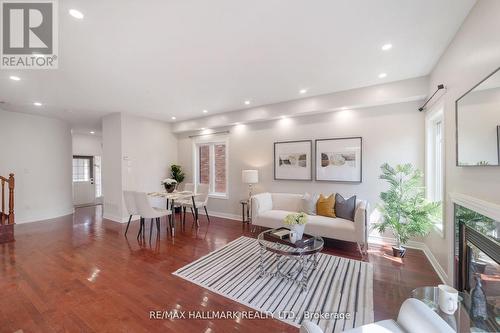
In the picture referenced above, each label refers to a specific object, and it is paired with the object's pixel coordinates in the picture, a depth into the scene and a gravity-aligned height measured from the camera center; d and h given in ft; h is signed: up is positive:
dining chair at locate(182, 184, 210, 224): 16.96 -2.89
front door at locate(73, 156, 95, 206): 25.62 -1.86
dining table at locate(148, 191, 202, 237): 14.48 -2.18
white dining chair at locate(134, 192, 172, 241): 12.86 -2.59
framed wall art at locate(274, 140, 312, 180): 15.15 +0.46
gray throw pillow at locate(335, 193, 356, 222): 12.21 -2.51
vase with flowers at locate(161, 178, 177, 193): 15.88 -1.48
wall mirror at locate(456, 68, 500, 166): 5.03 +1.18
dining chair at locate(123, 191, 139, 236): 13.65 -2.44
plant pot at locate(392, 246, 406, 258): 10.60 -4.44
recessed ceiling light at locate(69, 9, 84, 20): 6.16 +4.65
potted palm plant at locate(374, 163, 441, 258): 9.76 -2.07
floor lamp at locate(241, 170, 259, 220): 16.15 -0.79
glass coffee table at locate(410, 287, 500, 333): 4.76 -3.67
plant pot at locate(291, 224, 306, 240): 8.77 -2.69
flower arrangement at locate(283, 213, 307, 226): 8.72 -2.29
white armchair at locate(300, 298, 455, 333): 3.65 -3.04
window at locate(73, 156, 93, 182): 26.30 -0.37
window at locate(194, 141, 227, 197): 19.81 +0.01
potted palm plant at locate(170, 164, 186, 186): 21.16 -0.73
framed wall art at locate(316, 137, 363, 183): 13.33 +0.43
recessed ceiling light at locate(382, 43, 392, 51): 8.15 +4.81
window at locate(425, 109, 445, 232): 10.38 +0.53
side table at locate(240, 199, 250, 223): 16.33 -3.83
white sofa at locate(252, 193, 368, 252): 10.90 -3.21
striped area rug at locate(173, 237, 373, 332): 6.49 -4.70
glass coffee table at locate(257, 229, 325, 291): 8.07 -4.54
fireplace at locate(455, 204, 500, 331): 4.91 -2.70
